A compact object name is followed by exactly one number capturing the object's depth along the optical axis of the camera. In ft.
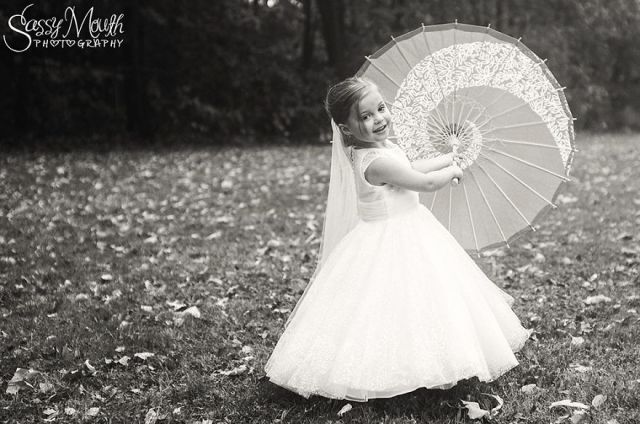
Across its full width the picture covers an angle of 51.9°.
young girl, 11.10
